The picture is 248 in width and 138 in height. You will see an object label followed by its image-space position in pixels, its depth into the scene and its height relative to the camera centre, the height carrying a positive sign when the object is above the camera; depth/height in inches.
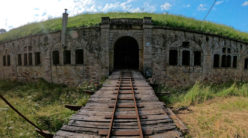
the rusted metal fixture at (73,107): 205.2 -64.9
